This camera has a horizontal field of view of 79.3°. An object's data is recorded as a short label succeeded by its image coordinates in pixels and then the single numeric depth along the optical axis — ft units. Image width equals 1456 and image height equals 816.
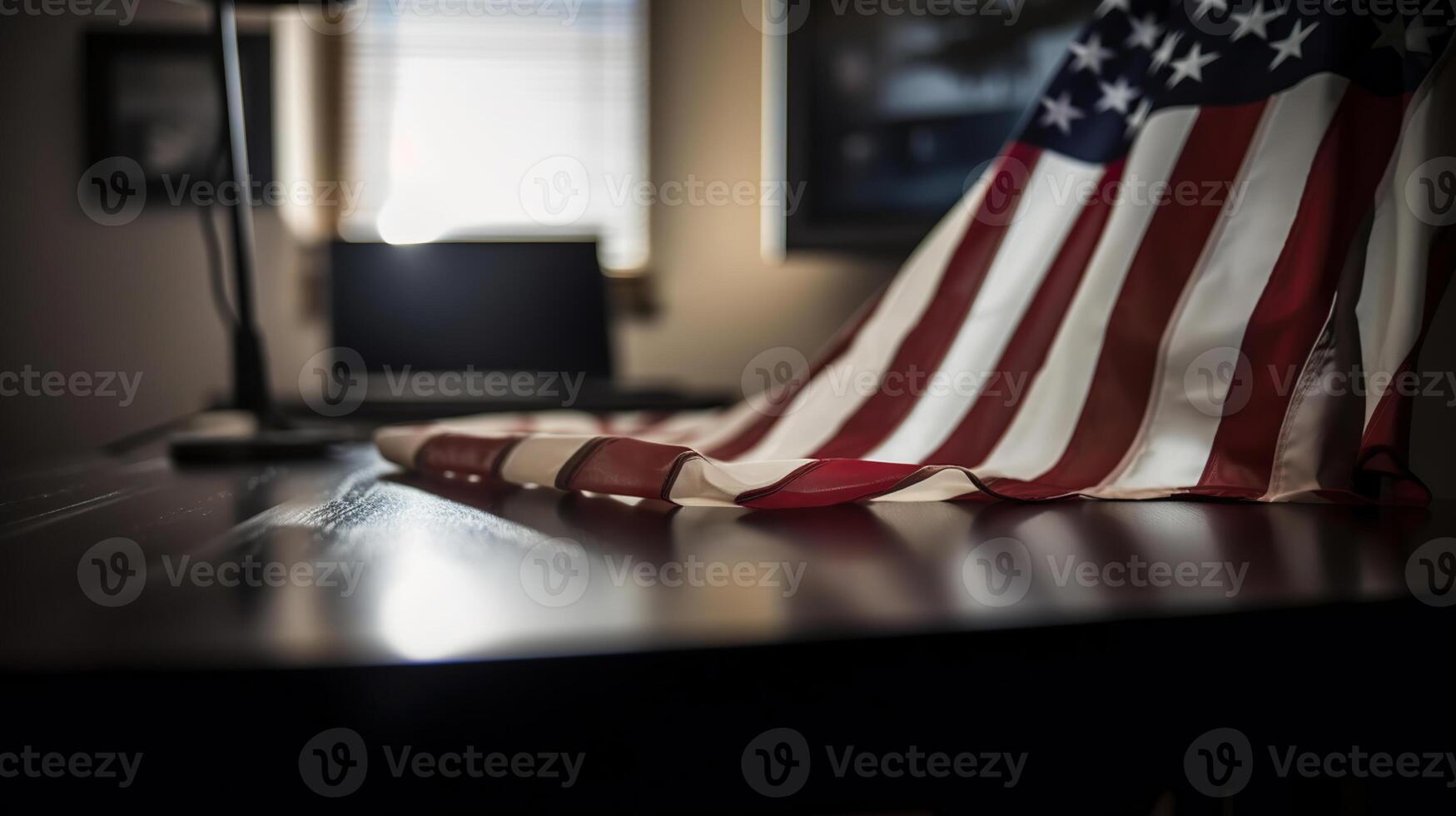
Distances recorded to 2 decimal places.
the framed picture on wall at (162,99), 7.14
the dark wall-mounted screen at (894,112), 4.94
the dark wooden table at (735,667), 0.86
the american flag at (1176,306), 1.81
